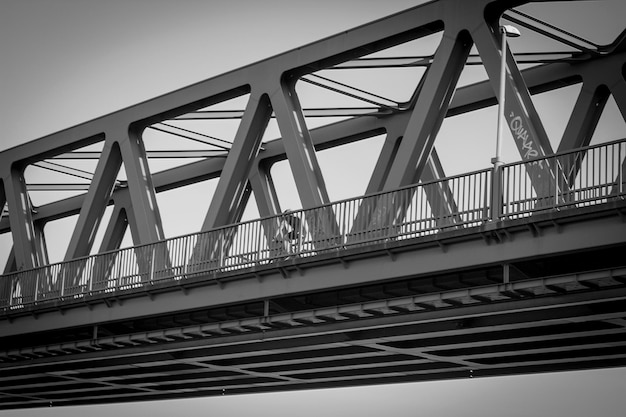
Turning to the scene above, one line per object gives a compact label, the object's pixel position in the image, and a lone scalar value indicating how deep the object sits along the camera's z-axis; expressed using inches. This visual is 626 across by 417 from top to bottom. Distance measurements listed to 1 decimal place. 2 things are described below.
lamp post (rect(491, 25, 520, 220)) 1015.6
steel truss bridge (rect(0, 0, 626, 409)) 1013.2
